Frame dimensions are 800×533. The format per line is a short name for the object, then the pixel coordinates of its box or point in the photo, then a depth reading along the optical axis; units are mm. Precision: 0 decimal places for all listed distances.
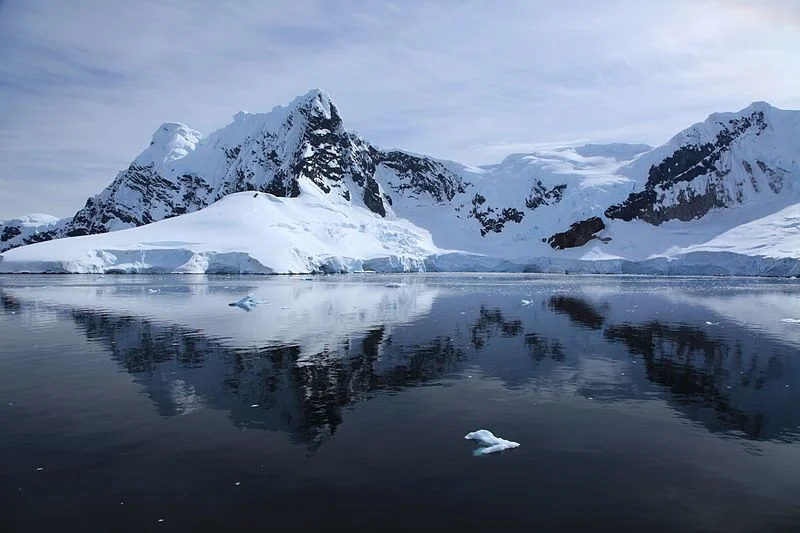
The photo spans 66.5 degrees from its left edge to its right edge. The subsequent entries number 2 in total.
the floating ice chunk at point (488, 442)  12867
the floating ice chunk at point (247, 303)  40700
